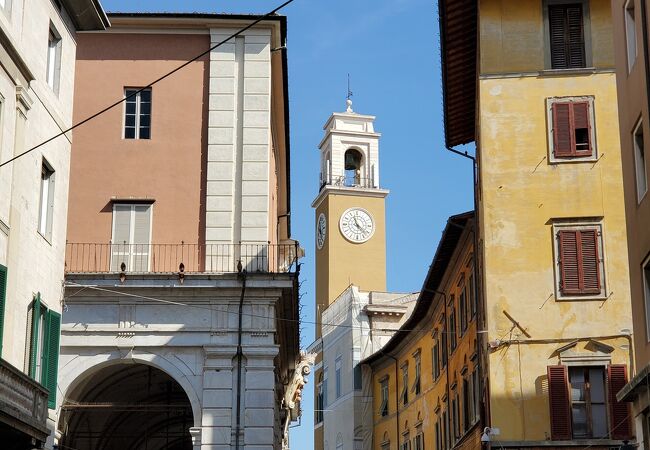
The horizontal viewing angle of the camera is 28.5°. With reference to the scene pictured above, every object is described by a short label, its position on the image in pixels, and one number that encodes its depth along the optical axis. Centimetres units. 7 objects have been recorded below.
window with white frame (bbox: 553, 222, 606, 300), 2859
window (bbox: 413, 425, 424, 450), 4944
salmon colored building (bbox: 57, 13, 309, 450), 2733
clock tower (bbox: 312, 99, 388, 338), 8181
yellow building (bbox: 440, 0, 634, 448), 2817
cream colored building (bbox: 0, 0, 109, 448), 1997
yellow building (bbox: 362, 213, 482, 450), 3675
